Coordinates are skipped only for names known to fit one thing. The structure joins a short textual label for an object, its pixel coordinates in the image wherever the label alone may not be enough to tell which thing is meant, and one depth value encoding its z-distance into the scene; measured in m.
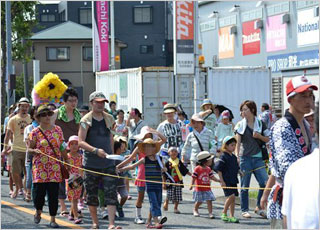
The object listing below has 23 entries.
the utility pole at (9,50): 30.53
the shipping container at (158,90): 25.83
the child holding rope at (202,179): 12.09
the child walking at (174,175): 12.66
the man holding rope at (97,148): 10.31
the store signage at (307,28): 32.28
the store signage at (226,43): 41.56
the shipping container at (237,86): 26.31
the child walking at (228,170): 11.65
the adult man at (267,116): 18.16
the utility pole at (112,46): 40.30
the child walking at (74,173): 11.41
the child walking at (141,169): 11.14
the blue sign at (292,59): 31.89
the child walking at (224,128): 17.25
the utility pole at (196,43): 21.18
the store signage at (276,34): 35.69
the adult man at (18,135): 14.15
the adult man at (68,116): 11.65
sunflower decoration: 13.97
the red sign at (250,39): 38.69
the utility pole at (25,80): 44.84
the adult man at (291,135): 6.16
